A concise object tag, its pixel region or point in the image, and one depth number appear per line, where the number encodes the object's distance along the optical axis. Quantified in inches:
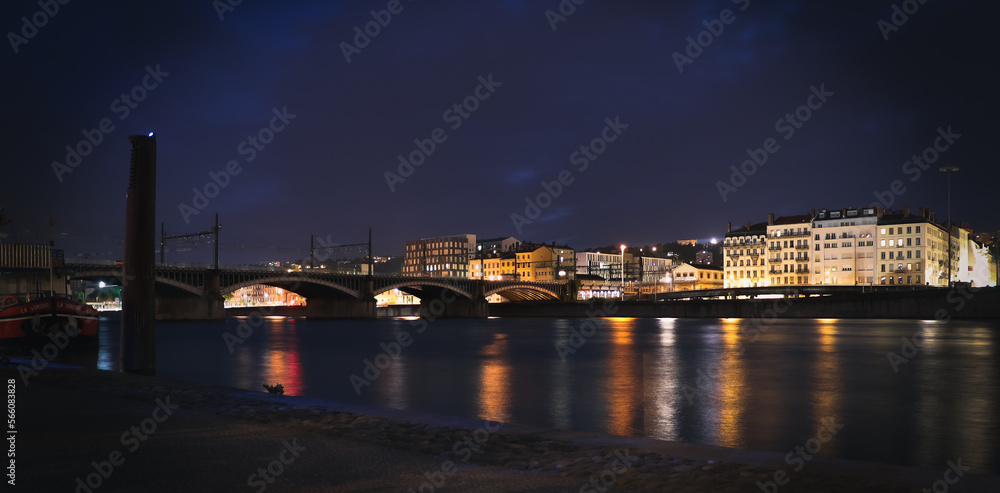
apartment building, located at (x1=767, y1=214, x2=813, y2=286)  5816.9
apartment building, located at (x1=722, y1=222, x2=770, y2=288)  6131.9
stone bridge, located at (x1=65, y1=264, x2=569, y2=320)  3585.1
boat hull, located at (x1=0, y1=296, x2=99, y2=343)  1512.1
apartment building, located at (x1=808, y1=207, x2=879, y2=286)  5472.4
